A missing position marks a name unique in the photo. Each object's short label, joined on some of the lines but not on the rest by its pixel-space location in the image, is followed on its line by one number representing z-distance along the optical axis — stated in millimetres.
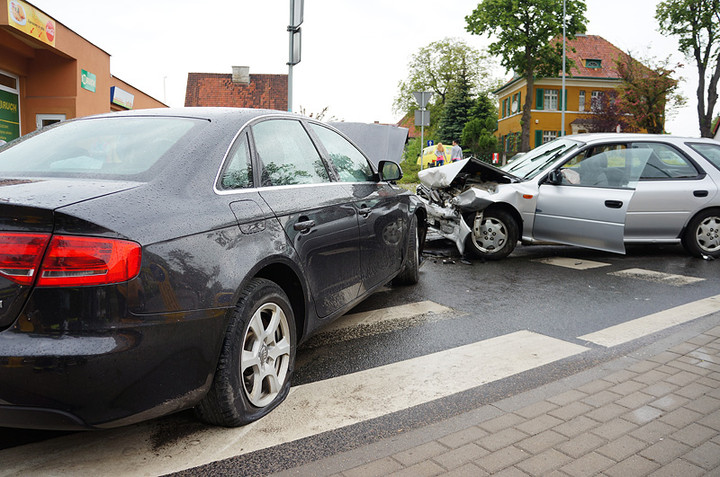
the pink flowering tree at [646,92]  39750
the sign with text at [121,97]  18406
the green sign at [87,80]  15680
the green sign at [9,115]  14195
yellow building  54281
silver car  7621
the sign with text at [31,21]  12031
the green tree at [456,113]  57000
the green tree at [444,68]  65000
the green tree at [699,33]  38062
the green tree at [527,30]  42344
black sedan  2193
